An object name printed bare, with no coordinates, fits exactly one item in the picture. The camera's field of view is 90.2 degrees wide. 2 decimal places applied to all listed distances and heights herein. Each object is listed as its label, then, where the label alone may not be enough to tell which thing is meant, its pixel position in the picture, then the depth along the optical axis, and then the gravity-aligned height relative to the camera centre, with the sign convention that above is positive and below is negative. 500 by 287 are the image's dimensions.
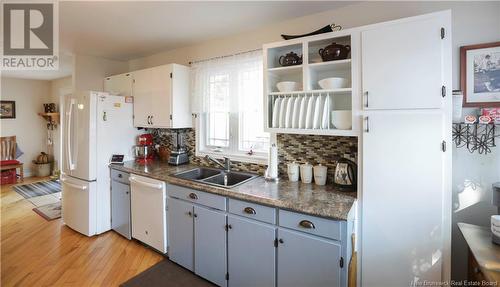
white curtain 2.50 +0.78
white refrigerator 2.86 -0.11
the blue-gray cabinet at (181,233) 2.21 -0.84
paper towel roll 2.26 -0.19
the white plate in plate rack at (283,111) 2.11 +0.25
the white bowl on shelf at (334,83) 1.86 +0.43
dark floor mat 2.13 -1.21
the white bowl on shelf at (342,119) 1.80 +0.16
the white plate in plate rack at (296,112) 2.05 +0.24
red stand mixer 3.27 -0.08
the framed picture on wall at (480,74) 1.58 +0.43
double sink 2.51 -0.36
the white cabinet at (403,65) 1.47 +0.47
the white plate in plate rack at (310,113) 1.98 +0.22
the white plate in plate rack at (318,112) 1.95 +0.22
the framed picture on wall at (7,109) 5.57 +0.73
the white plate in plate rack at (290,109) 2.08 +0.26
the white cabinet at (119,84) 3.34 +0.80
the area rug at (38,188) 4.76 -0.95
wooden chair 5.36 -0.29
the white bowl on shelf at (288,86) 2.08 +0.46
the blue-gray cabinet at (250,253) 1.75 -0.82
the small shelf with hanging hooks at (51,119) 5.91 +0.56
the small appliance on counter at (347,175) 1.90 -0.27
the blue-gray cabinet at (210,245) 2.00 -0.86
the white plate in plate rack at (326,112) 1.92 +0.22
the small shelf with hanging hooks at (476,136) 1.60 +0.02
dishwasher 2.42 -0.72
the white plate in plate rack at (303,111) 2.02 +0.24
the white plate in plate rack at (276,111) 2.13 +0.25
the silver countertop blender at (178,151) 3.00 -0.12
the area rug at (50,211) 3.63 -1.07
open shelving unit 1.76 +0.44
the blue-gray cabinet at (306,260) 1.53 -0.77
